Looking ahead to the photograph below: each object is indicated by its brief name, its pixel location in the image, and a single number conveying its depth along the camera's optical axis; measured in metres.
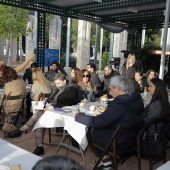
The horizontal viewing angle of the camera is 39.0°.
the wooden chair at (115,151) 2.53
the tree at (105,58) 21.84
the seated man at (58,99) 3.61
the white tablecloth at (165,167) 1.69
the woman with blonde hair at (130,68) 5.82
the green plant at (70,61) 21.48
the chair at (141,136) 2.74
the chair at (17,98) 4.22
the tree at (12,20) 12.28
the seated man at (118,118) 2.57
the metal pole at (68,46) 16.39
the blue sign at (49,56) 9.36
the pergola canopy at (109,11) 6.91
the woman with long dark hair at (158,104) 3.08
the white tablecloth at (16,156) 1.60
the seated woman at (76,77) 3.93
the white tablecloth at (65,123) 3.01
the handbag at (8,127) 3.99
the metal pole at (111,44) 18.41
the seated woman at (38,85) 4.62
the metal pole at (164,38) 4.39
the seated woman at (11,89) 4.21
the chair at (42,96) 4.41
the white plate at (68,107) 3.49
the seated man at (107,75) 6.14
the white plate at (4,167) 1.39
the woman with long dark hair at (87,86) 4.52
